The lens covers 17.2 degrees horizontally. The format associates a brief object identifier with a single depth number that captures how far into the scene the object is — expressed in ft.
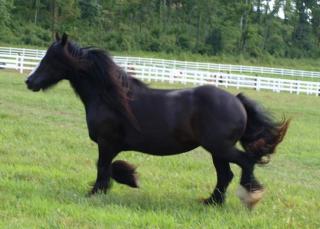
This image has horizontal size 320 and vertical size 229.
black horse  41.07
